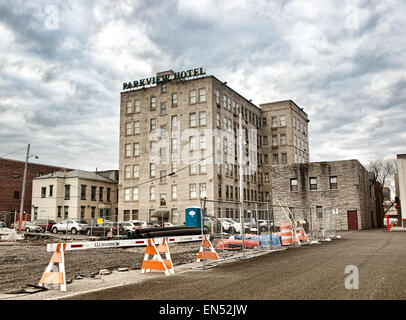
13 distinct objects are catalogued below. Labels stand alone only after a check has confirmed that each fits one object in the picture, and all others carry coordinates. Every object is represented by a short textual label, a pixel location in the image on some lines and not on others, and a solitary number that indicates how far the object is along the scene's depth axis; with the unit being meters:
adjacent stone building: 42.81
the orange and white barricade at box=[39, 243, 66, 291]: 8.55
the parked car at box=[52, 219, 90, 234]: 39.23
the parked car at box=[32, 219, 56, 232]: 42.31
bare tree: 75.81
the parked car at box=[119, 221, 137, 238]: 34.65
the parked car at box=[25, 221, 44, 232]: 40.00
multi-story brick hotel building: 53.56
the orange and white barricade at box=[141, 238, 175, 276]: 10.77
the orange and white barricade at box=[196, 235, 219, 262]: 12.98
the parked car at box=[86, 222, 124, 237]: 34.22
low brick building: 62.38
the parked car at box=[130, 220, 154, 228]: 37.52
